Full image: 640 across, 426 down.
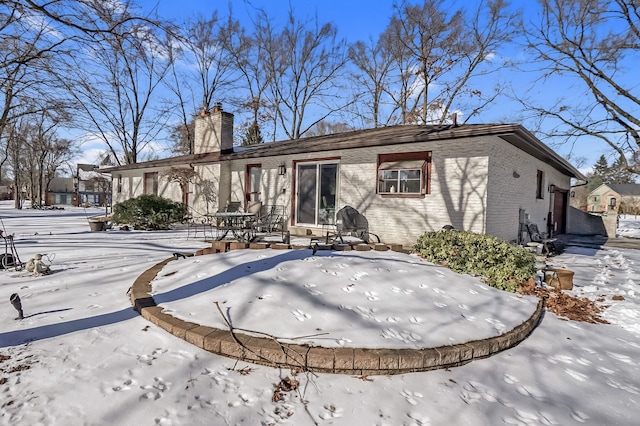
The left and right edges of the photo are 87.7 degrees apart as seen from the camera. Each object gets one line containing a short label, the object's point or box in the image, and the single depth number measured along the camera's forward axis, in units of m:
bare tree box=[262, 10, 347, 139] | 22.02
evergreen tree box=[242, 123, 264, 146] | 24.20
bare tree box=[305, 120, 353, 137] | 26.56
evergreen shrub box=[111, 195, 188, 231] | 9.66
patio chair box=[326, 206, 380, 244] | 7.16
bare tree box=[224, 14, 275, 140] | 22.25
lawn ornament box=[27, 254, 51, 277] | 4.18
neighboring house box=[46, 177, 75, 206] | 49.62
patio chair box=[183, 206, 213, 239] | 10.49
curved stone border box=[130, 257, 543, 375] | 2.21
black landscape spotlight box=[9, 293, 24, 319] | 2.75
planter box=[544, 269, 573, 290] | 4.80
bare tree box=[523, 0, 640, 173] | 12.95
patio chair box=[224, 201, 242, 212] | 8.80
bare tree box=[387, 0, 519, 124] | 17.75
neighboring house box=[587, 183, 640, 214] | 48.58
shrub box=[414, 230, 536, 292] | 4.38
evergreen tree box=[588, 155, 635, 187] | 15.34
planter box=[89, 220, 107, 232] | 9.18
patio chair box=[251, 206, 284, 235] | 8.19
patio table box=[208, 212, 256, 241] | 6.19
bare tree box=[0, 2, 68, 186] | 5.10
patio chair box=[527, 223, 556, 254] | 7.97
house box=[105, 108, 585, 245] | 6.93
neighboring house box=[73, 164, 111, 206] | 44.47
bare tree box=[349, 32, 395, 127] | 21.38
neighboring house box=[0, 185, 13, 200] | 54.62
